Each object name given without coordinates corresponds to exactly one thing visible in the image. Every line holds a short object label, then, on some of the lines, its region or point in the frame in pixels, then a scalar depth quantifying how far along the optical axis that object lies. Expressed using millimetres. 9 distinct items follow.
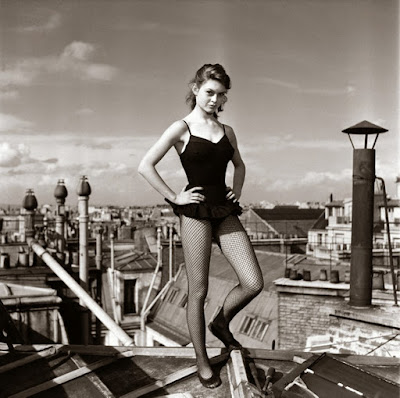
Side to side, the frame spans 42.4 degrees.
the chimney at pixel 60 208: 16078
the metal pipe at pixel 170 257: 24256
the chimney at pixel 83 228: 13148
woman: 3502
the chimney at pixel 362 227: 7758
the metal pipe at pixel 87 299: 8859
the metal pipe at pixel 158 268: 24084
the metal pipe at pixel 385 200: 7788
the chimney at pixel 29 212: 14500
